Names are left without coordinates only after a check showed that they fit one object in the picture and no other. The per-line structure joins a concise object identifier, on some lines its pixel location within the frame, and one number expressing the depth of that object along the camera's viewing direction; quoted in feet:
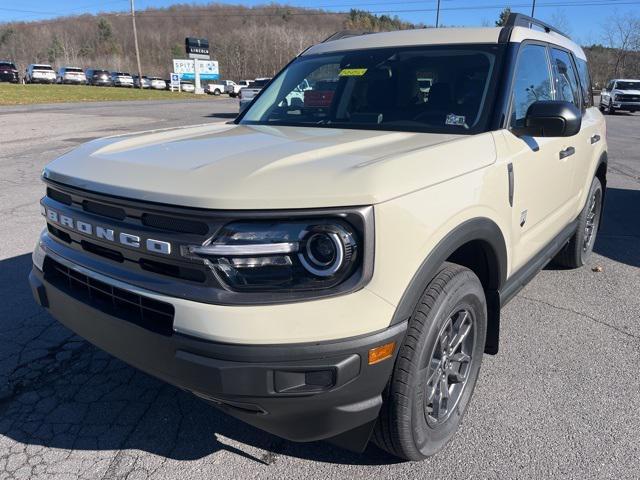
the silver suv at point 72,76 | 206.08
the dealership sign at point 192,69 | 208.75
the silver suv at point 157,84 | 208.03
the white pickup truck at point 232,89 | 176.55
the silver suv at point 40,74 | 195.11
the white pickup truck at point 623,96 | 94.28
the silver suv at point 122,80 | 206.18
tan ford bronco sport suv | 5.83
